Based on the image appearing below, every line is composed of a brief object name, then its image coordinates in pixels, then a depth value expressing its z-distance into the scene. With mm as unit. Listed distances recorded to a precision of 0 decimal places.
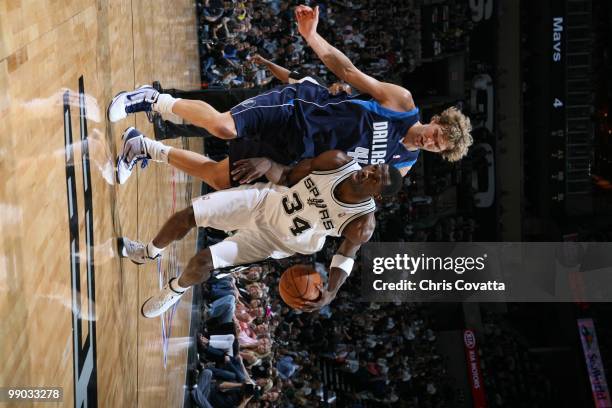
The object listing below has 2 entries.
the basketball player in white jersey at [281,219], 4281
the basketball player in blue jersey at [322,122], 4410
